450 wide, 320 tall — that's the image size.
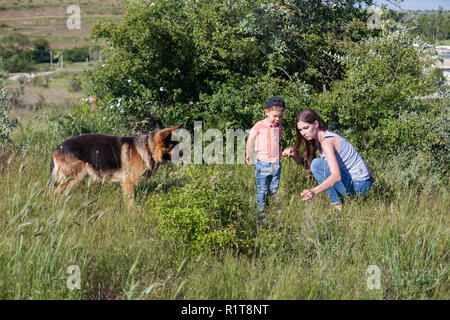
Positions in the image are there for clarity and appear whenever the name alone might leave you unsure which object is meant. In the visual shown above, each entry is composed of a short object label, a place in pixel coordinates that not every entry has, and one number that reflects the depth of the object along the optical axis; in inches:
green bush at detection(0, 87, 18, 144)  226.7
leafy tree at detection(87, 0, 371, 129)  253.1
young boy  178.7
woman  171.2
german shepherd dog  187.9
